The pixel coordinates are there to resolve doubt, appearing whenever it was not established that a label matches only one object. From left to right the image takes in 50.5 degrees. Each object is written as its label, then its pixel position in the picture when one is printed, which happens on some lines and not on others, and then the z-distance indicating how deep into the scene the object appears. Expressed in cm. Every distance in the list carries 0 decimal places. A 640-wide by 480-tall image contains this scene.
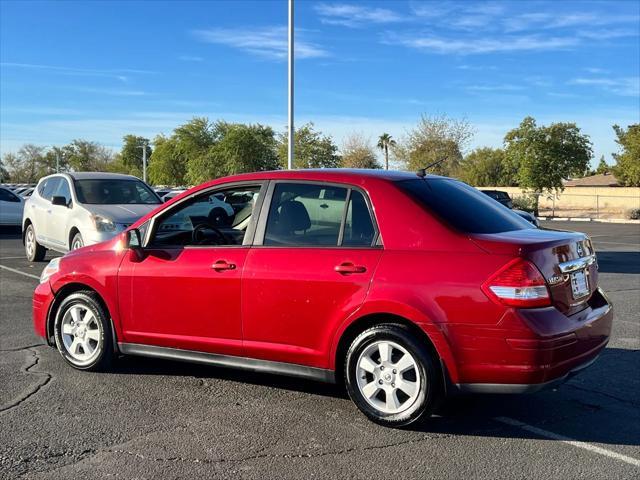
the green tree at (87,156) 9681
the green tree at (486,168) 8006
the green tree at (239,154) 5259
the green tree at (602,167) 9638
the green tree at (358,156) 5666
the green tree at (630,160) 5364
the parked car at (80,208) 1109
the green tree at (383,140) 7938
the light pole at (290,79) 1947
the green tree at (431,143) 4931
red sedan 411
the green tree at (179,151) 6078
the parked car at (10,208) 2180
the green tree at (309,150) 5084
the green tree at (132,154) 8988
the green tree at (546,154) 4516
